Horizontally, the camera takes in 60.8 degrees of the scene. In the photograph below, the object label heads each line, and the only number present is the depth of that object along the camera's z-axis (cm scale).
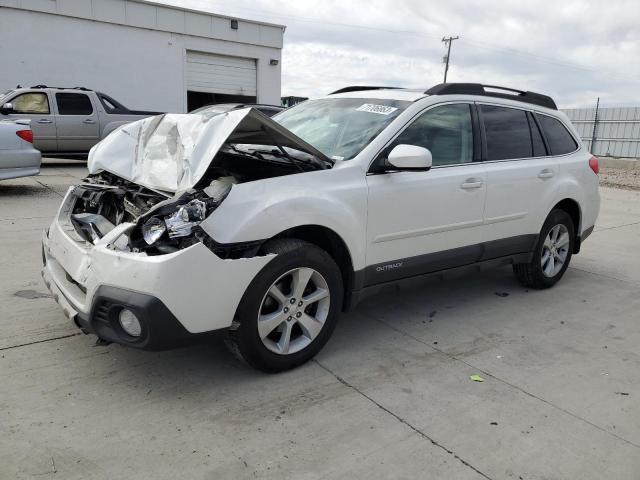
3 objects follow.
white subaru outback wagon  287
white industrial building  1664
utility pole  4713
